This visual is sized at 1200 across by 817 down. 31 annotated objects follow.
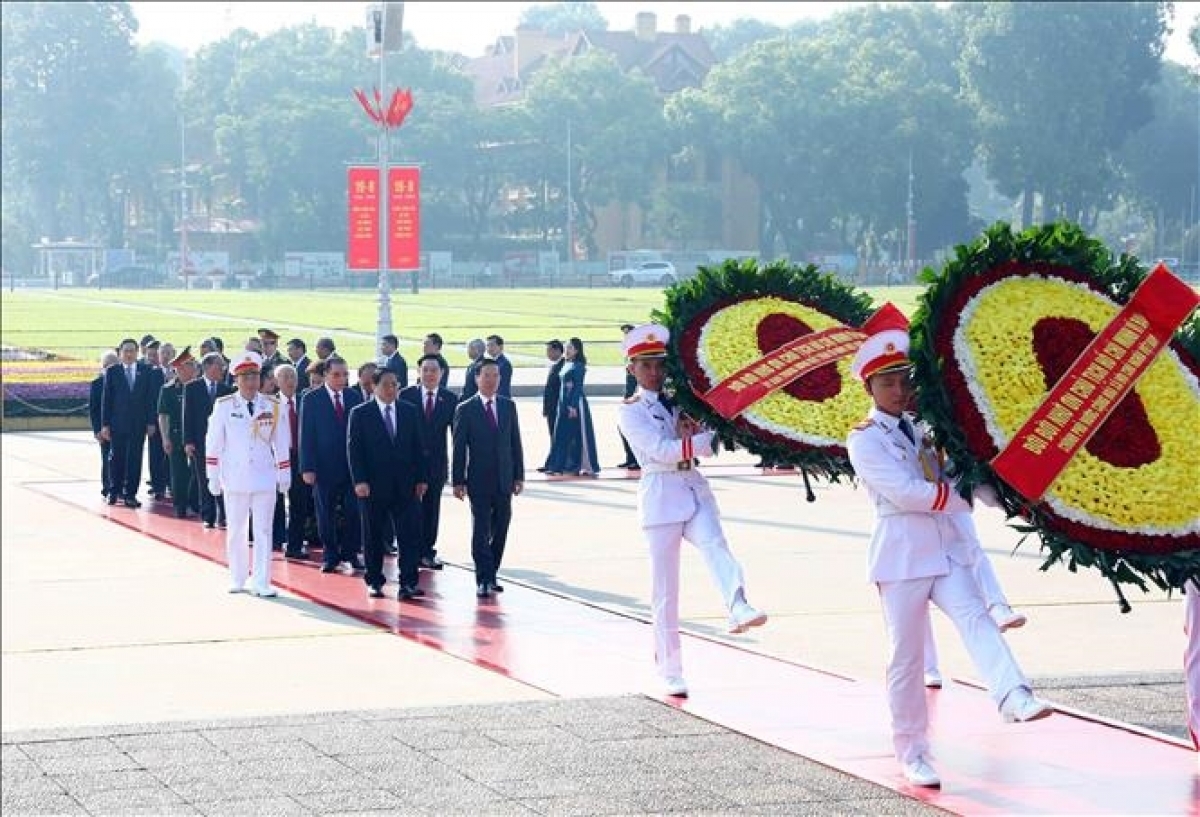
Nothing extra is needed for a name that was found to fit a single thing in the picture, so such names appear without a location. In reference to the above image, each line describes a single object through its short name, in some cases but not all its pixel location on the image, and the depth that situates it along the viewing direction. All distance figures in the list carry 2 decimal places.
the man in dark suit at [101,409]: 20.48
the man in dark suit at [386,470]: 14.27
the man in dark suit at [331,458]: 15.49
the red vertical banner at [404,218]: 31.53
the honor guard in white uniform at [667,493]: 10.51
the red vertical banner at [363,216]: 31.33
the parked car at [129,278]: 109.25
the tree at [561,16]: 192.88
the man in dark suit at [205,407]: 17.88
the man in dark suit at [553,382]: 23.20
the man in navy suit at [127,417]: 20.16
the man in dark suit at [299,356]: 20.15
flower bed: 30.31
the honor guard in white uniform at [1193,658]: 9.00
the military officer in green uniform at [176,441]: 19.09
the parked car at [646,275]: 96.00
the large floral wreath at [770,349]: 10.09
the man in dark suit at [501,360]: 22.05
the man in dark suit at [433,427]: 15.71
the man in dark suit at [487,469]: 14.23
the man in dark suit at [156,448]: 20.55
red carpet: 8.52
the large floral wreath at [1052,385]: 8.14
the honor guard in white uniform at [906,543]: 8.54
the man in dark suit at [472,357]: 21.67
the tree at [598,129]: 99.06
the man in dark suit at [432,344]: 20.09
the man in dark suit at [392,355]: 21.44
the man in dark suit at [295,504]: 16.38
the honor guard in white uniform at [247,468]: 14.46
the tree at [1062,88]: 95.38
